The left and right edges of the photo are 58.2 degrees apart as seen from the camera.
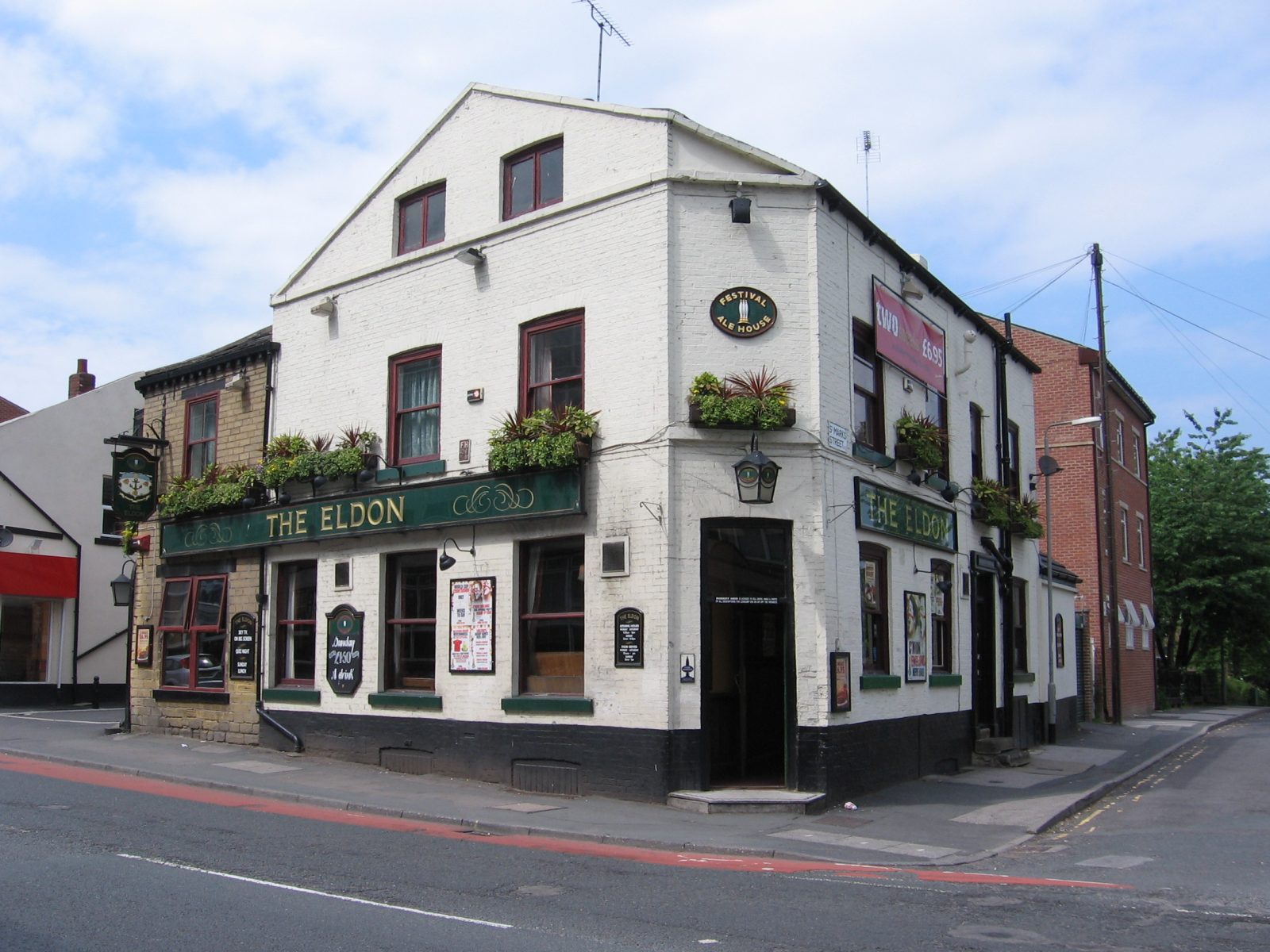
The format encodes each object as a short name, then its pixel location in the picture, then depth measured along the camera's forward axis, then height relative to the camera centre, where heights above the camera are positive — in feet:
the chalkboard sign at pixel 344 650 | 54.65 -1.92
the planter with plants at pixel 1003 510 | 62.49 +5.81
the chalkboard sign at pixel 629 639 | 44.16 -1.06
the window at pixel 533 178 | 51.62 +19.70
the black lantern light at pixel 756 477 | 43.85 +5.17
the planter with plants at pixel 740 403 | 44.01 +8.04
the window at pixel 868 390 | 50.89 +10.00
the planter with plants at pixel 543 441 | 45.88 +6.92
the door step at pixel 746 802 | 41.63 -6.95
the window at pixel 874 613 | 49.49 -0.06
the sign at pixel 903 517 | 48.88 +4.38
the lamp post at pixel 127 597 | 65.31 +0.70
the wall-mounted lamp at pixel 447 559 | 50.62 +2.30
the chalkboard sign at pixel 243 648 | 59.47 -2.00
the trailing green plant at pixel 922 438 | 53.57 +8.19
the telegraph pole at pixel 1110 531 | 92.58 +7.12
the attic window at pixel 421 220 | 56.34 +19.43
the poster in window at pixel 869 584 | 49.52 +1.23
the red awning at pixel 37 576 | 91.25 +2.72
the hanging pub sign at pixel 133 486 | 64.34 +6.96
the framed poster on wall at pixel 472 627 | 49.37 -0.69
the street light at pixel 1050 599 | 67.72 +0.80
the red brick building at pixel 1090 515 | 98.63 +8.79
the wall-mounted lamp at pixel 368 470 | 54.90 +6.73
